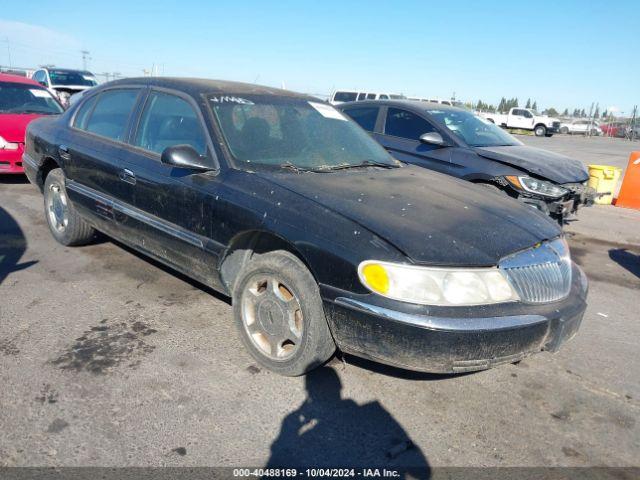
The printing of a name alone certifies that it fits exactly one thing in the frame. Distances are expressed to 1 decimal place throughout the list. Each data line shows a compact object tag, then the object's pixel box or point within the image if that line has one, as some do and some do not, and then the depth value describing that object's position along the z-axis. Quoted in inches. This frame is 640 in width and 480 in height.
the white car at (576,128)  1731.9
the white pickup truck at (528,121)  1444.4
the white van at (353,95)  904.3
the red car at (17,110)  292.5
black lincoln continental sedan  100.7
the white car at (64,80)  691.4
